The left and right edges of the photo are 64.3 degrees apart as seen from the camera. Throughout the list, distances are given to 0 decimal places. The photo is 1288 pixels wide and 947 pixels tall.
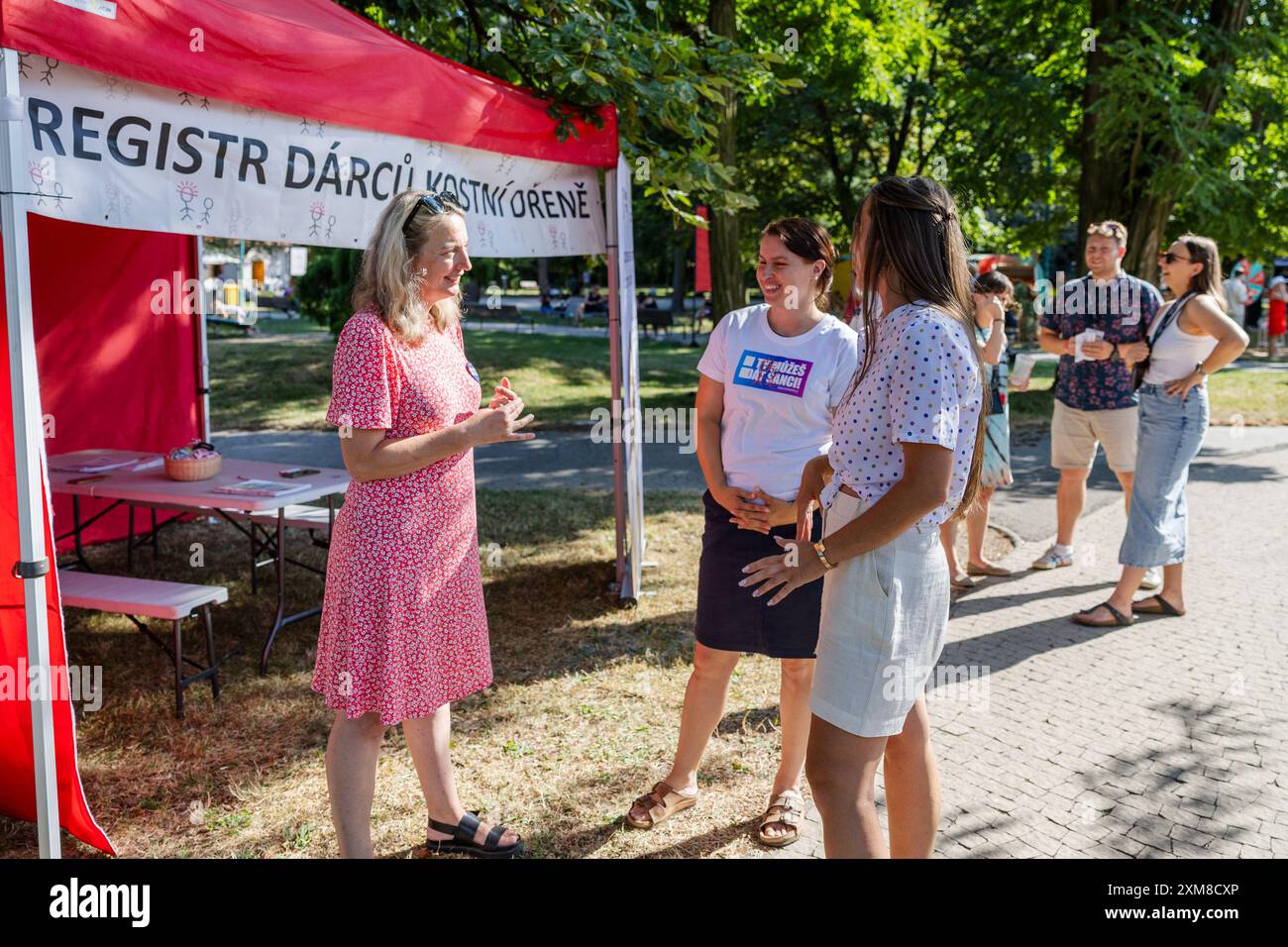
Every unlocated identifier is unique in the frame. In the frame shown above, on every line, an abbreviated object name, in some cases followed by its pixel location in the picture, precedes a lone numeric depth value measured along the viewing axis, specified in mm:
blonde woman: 2803
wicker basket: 5590
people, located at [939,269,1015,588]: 6023
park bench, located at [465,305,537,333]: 33969
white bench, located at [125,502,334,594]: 6172
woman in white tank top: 5488
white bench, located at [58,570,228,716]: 4465
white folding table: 5188
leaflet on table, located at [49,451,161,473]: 5895
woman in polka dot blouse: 2291
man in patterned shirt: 5891
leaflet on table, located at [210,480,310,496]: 5293
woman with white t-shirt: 3334
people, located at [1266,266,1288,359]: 23453
